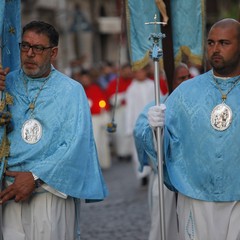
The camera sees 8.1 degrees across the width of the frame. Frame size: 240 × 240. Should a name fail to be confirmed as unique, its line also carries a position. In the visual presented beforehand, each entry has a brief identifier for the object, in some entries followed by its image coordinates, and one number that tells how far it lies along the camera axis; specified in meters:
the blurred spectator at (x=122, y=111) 34.93
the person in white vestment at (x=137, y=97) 30.12
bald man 11.51
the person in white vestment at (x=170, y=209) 14.72
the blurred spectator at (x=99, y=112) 30.99
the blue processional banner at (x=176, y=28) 14.69
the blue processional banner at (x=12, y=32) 12.70
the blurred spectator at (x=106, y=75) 38.78
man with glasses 11.59
